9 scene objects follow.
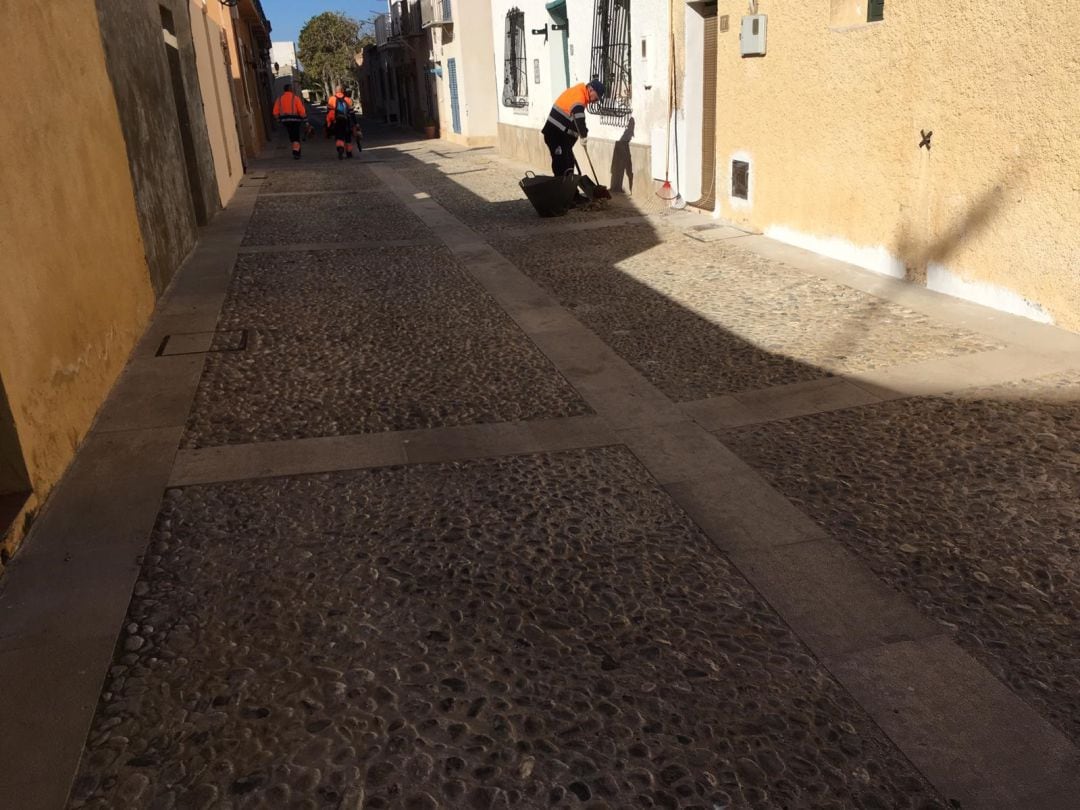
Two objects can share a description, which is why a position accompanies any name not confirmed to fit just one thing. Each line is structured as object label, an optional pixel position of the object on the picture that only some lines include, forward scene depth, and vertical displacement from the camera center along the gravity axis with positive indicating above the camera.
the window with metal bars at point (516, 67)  19.34 +0.76
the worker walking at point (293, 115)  23.06 +0.04
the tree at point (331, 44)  55.56 +4.18
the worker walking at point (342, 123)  21.56 -0.23
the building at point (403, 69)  32.38 +1.74
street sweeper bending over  12.04 -0.24
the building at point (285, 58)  74.96 +4.95
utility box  8.77 +0.51
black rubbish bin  11.39 -1.12
